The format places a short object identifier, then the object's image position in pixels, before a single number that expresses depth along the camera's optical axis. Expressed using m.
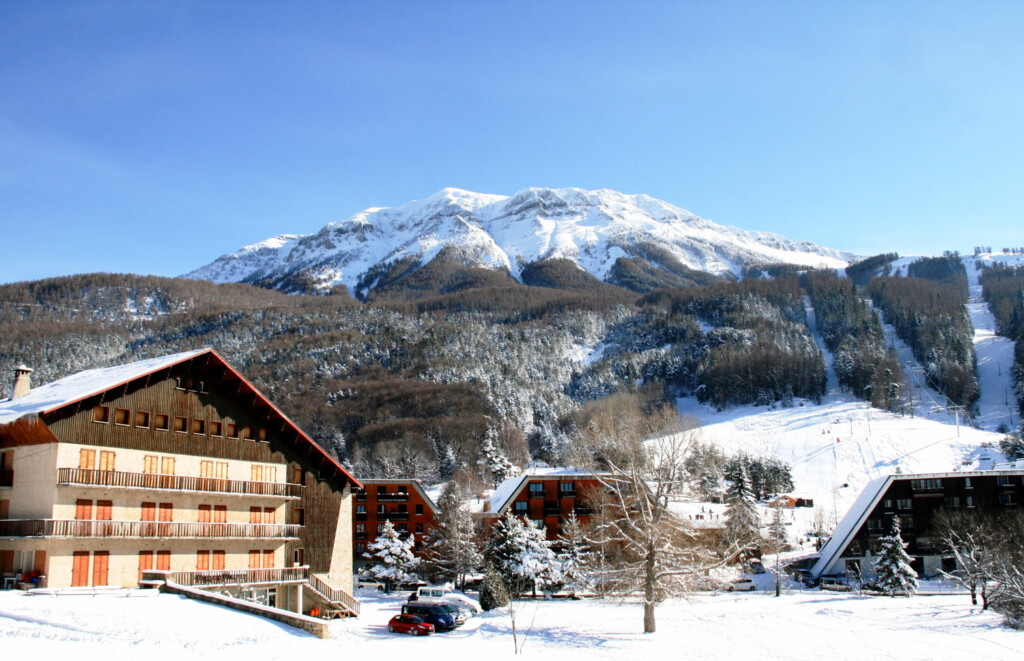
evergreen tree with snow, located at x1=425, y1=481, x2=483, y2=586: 69.75
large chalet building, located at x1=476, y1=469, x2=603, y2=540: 84.94
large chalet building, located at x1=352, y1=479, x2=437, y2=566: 93.94
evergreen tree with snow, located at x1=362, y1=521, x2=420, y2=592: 72.88
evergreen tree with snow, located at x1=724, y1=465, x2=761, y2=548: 78.69
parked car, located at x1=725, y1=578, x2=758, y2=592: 69.31
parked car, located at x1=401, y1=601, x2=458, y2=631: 42.03
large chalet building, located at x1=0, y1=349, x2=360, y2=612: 36.44
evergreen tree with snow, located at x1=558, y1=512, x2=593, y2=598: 61.41
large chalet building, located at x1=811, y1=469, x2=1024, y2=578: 78.69
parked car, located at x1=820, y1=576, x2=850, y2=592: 69.44
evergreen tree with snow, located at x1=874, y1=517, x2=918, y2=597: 62.16
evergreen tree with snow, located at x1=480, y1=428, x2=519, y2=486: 124.19
